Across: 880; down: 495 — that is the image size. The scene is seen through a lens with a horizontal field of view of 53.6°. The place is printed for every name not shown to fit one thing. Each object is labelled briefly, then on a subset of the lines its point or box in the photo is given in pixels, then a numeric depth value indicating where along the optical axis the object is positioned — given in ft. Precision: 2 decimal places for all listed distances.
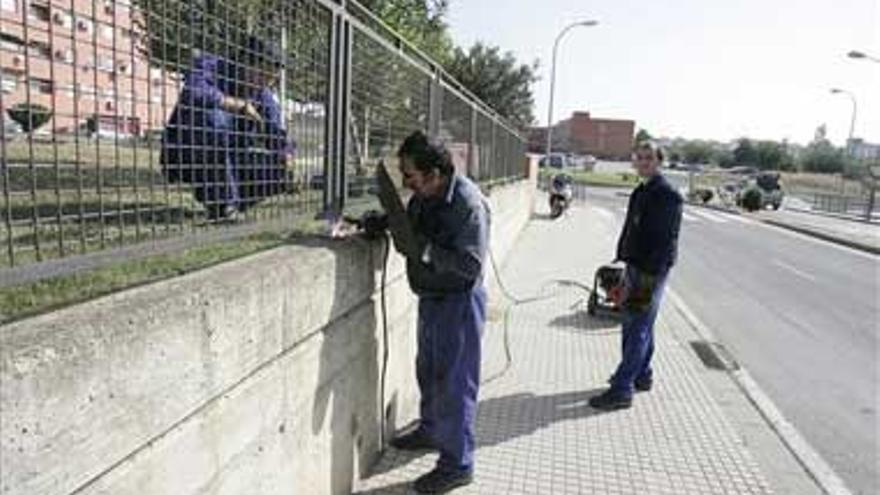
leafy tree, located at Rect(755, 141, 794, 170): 389.11
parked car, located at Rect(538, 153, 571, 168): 195.42
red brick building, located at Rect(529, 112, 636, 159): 422.00
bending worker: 13.74
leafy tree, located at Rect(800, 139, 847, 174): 396.86
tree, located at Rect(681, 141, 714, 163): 426.51
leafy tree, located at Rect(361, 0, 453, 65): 48.16
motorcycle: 85.71
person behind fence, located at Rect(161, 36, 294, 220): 10.04
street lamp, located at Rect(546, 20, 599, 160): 130.93
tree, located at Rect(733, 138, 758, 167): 394.73
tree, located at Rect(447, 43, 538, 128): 131.64
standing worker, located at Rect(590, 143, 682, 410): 19.97
